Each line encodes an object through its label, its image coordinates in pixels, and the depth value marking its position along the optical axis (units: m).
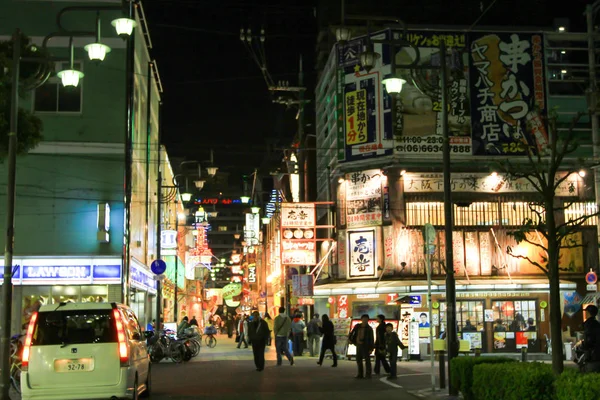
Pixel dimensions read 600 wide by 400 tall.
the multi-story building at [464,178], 32.47
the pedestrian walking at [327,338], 26.42
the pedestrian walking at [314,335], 33.16
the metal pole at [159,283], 34.05
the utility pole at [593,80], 28.52
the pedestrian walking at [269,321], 39.56
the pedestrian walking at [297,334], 33.91
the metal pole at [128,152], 31.52
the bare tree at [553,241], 12.12
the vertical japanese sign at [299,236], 35.94
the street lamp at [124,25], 18.61
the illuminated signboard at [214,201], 73.89
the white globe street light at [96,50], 17.69
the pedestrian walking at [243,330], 41.75
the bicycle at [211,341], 43.25
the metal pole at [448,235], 17.00
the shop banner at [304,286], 34.91
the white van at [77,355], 13.33
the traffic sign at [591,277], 28.73
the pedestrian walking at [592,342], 13.48
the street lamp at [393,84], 17.88
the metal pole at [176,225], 44.71
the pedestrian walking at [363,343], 21.78
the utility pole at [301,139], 45.72
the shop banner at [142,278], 34.74
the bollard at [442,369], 17.81
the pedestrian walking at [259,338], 24.44
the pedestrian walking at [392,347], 21.39
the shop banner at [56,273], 30.89
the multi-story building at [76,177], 31.08
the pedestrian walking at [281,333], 26.75
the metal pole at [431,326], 17.77
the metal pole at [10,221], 16.34
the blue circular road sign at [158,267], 32.66
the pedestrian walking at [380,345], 22.34
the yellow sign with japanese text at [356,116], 33.28
